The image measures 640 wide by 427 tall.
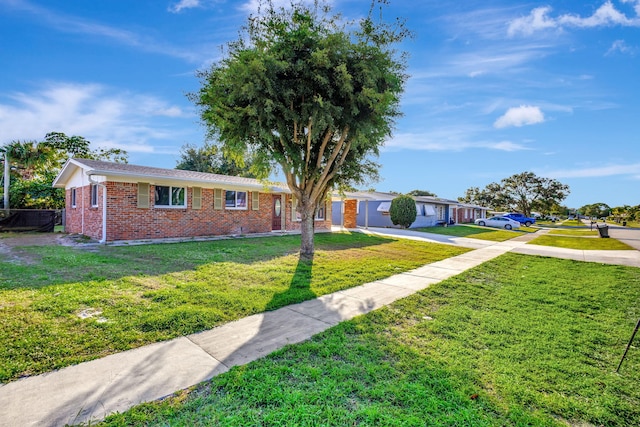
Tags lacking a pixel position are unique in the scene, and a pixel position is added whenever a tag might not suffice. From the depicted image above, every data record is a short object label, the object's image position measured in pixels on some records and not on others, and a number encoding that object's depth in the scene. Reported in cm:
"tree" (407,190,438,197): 6766
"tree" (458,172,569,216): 5469
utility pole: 1667
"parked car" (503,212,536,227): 4055
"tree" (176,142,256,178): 3142
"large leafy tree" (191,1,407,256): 795
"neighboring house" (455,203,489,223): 4009
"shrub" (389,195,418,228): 2428
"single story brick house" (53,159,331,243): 1190
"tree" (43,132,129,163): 2581
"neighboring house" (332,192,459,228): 2551
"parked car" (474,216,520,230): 3166
